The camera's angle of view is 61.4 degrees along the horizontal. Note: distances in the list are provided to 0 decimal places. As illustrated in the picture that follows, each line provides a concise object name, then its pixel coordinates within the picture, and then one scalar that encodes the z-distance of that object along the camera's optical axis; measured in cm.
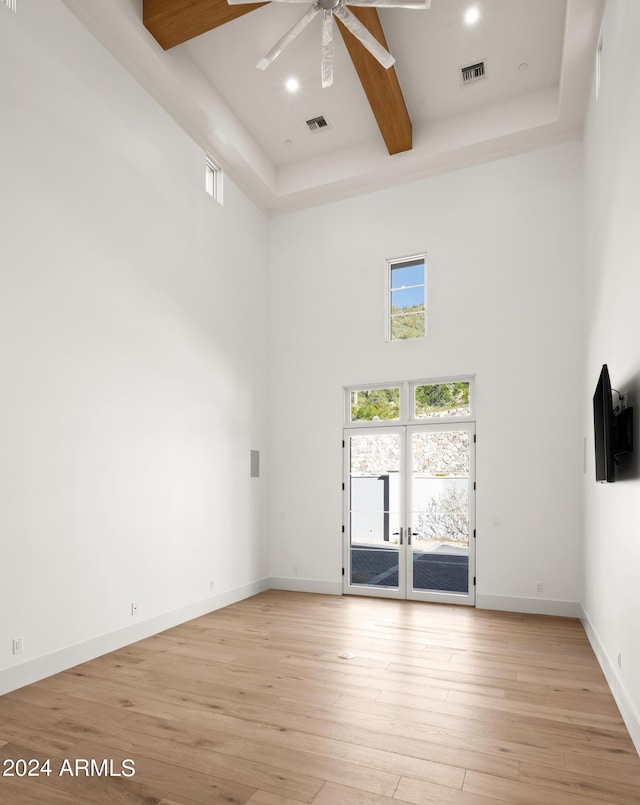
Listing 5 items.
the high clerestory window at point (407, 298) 756
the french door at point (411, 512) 702
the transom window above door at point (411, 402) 723
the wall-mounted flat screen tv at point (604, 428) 354
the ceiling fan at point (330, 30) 478
